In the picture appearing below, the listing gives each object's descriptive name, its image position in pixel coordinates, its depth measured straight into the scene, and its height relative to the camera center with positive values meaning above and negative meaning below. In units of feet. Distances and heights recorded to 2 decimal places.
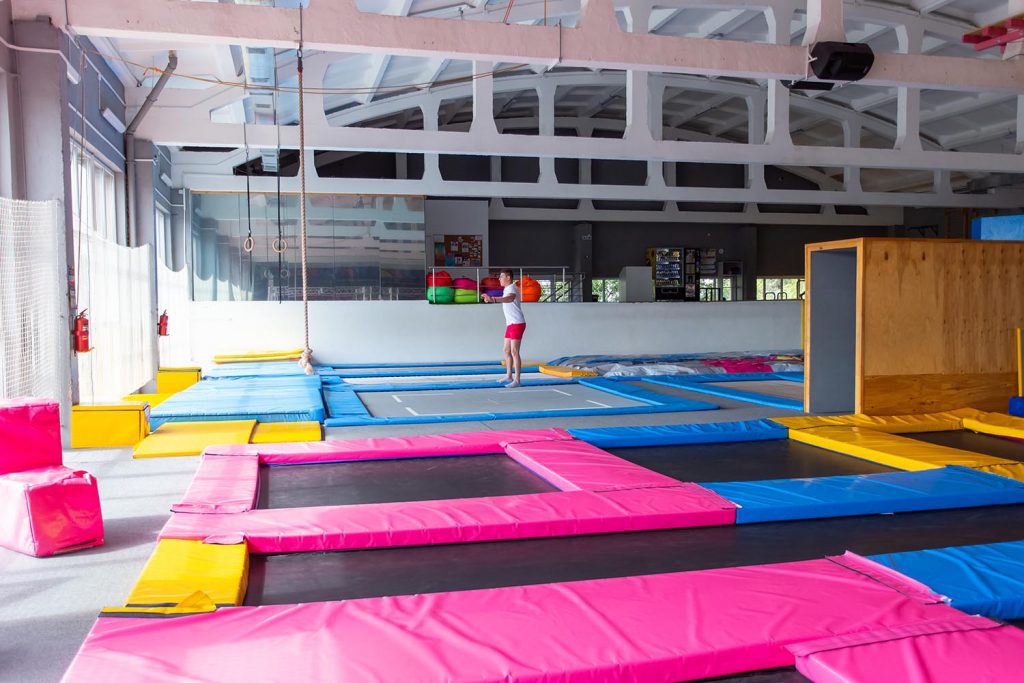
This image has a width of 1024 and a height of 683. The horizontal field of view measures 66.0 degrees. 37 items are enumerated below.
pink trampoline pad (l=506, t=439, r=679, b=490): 13.48 -2.95
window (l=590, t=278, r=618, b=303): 67.26 +1.76
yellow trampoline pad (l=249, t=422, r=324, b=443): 19.21 -3.04
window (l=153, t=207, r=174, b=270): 41.57 +3.89
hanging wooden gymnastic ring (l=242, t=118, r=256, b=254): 34.66 +3.03
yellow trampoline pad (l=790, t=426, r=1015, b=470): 15.23 -2.94
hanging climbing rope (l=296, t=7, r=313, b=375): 21.89 +2.80
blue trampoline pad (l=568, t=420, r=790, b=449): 18.06 -2.96
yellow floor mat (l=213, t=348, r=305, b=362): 40.22 -2.36
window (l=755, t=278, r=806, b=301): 70.18 +1.85
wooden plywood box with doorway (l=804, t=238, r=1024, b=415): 21.20 -0.38
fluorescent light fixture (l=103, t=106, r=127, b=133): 27.58 +7.00
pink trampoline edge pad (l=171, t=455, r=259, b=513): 12.00 -2.94
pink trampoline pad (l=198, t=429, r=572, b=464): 16.40 -2.97
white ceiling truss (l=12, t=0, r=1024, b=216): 20.99 +8.57
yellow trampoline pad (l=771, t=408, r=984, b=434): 19.51 -2.89
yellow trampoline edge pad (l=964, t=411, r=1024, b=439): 18.80 -2.89
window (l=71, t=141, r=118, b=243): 26.00 +4.26
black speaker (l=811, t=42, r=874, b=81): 23.50 +7.44
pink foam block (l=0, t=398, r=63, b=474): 12.18 -1.92
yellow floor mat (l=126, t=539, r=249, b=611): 8.27 -2.99
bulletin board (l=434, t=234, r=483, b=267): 58.59 +4.42
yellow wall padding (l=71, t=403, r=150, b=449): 18.84 -2.74
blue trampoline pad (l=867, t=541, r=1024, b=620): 8.27 -3.04
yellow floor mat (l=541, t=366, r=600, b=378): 35.14 -2.83
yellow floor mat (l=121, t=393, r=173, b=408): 28.01 -3.19
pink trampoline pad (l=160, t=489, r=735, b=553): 10.71 -3.01
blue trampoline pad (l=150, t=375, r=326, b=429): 21.43 -2.73
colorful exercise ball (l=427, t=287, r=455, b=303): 44.04 +0.86
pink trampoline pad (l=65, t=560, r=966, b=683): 6.81 -3.08
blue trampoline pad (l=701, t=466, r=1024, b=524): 12.20 -3.03
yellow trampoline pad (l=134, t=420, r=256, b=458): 17.66 -3.01
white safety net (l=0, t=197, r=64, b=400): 16.29 +0.20
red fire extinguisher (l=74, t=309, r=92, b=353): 19.39 -0.56
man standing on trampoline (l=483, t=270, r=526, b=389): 29.48 -0.19
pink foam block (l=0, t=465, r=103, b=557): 10.93 -2.83
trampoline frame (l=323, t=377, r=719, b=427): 22.02 -3.01
